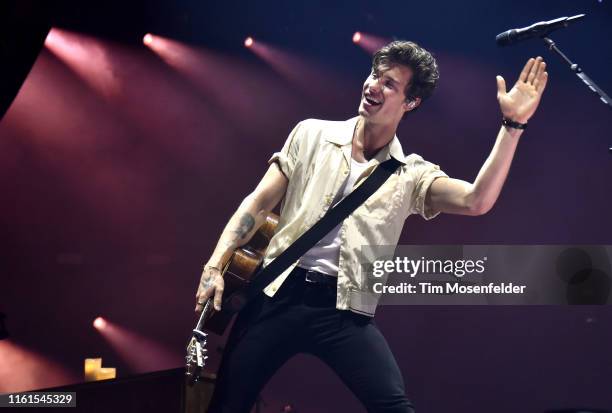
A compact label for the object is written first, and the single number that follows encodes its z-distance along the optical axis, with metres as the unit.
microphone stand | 3.90
